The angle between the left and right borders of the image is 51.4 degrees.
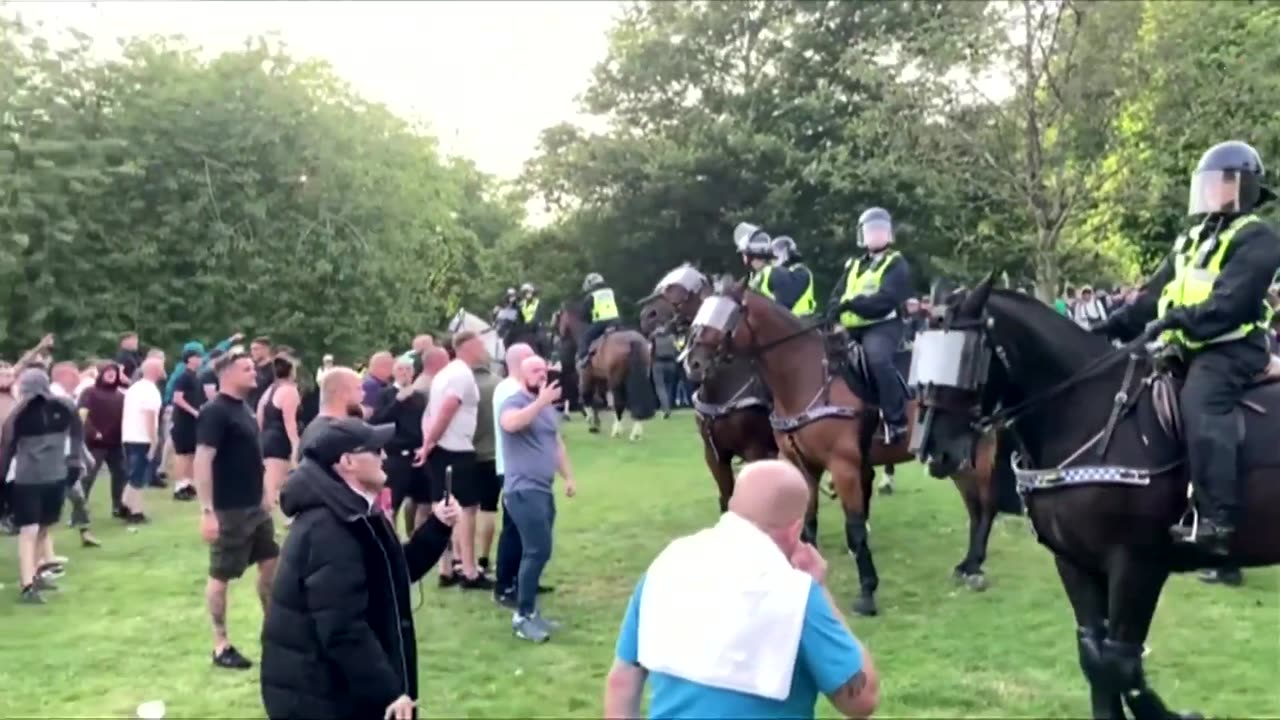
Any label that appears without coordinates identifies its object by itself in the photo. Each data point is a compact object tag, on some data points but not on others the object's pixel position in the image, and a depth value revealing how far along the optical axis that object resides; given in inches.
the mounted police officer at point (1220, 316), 267.0
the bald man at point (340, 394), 279.6
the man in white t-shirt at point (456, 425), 445.4
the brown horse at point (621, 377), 944.3
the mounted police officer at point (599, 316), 1001.4
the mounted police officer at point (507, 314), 1073.5
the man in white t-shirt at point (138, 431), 687.7
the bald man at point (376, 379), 532.4
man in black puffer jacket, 196.2
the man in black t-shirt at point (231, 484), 366.6
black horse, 277.4
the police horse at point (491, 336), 757.3
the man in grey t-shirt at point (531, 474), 390.0
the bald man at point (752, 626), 141.6
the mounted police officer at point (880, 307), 425.4
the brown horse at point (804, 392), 422.3
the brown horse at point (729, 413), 470.9
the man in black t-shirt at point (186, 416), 524.1
